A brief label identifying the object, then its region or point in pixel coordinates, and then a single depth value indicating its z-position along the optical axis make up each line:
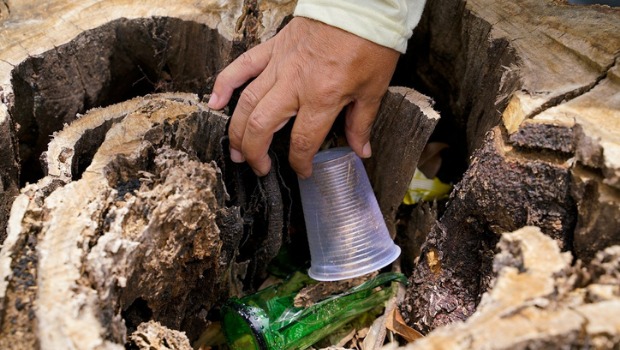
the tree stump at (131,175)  0.43
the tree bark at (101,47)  0.61
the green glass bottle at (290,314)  0.57
